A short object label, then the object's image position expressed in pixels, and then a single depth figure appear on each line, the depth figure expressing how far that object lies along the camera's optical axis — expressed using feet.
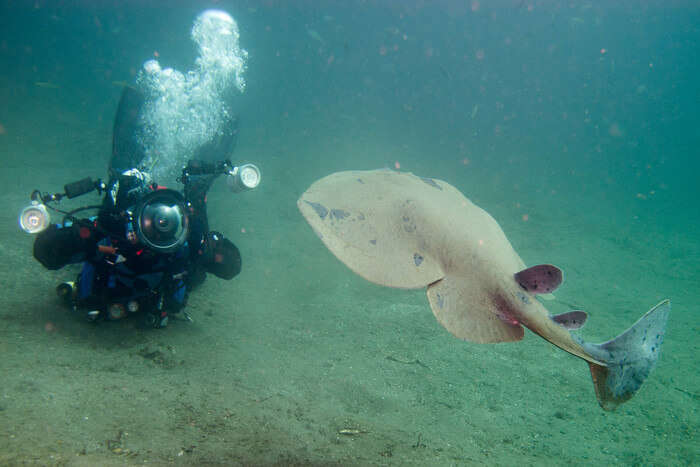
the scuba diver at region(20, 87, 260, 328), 10.73
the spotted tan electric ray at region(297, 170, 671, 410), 5.25
